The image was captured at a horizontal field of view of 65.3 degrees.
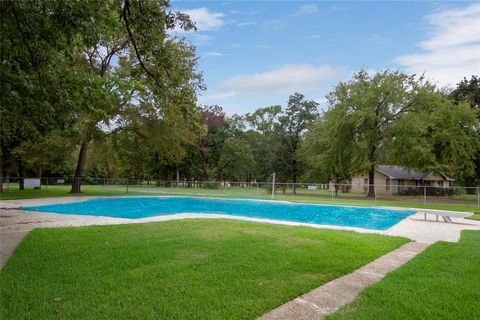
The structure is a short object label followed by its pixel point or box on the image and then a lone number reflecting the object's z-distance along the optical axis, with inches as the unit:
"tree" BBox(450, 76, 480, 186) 1414.9
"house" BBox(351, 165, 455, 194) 1683.2
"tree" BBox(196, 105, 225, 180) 1955.0
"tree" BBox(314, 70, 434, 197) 1138.7
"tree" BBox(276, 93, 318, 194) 1733.5
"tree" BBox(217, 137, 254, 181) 1942.7
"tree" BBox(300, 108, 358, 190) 1182.3
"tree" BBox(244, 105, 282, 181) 1801.2
